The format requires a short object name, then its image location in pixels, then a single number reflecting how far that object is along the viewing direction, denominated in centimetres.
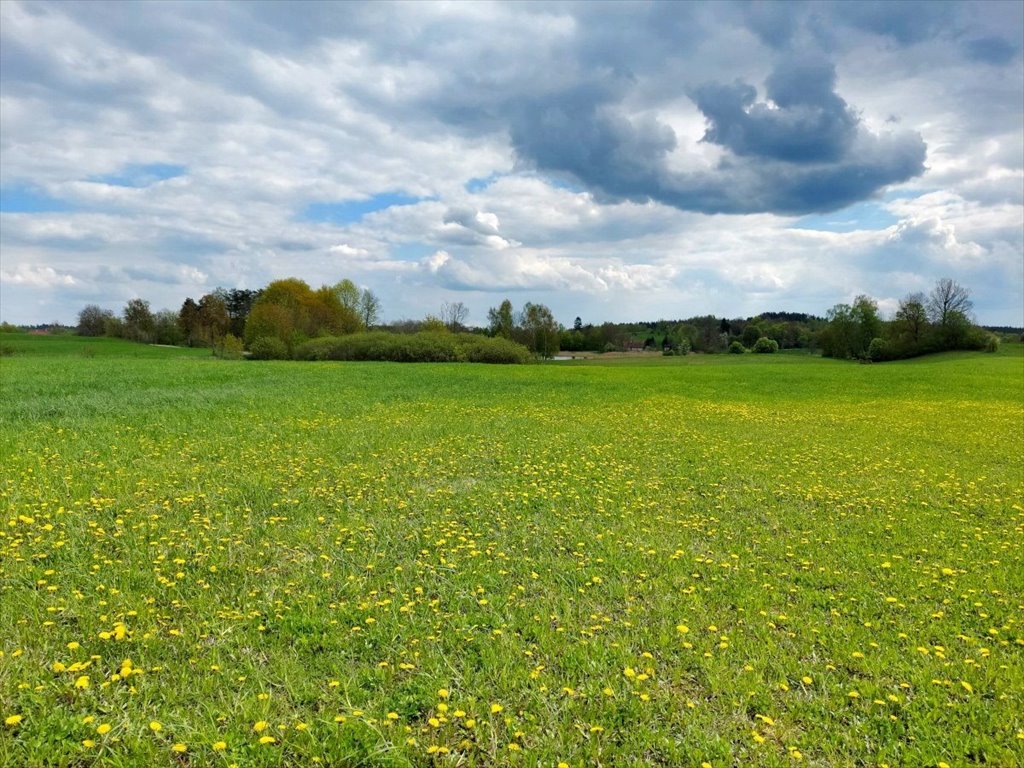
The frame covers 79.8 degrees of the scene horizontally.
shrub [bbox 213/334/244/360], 7531
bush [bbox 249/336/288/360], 7369
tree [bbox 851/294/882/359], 10106
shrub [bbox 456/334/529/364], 6962
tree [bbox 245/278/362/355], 8050
